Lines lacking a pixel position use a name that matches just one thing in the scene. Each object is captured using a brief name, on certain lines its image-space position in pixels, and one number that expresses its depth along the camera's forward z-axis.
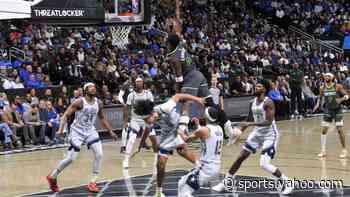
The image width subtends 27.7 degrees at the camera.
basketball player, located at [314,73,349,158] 16.62
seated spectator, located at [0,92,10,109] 18.81
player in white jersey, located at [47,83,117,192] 12.21
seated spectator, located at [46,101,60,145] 19.56
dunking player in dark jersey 11.55
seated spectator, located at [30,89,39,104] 19.67
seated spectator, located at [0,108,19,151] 18.36
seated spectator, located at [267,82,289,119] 25.93
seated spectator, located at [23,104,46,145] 19.12
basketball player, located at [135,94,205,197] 10.94
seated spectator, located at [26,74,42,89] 20.86
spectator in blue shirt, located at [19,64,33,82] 21.31
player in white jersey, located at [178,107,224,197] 9.77
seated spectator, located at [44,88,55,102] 20.16
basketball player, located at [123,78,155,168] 15.22
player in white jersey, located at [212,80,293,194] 11.66
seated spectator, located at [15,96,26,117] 19.23
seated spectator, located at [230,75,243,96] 26.12
